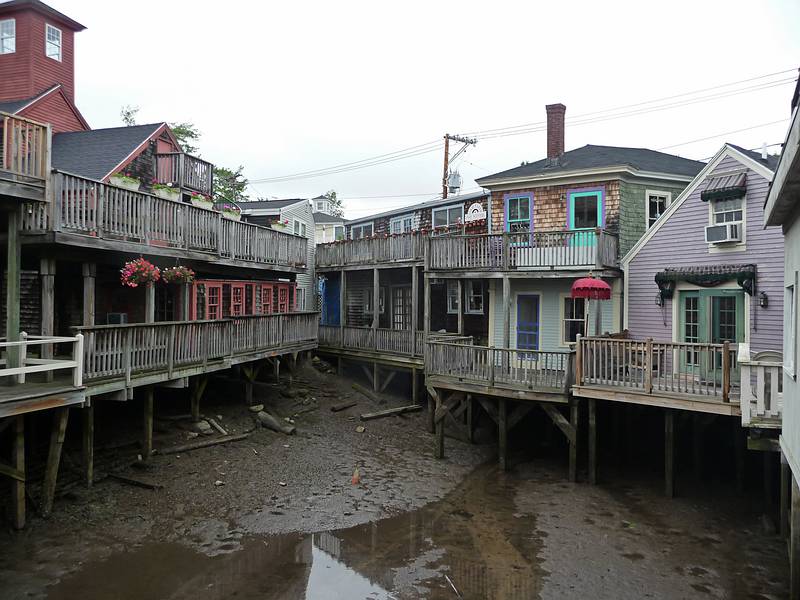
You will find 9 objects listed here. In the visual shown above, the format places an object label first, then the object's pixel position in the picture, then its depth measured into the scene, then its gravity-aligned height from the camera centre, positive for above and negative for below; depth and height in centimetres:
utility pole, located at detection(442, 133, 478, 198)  3969 +1076
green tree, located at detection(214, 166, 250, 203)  4500 +895
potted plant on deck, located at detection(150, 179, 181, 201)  1467 +262
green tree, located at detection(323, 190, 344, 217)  7112 +1163
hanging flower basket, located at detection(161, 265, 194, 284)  1433 +52
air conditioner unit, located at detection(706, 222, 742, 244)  1505 +177
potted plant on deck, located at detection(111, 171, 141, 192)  1373 +269
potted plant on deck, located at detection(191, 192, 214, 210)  1623 +265
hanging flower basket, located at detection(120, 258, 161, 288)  1303 +51
